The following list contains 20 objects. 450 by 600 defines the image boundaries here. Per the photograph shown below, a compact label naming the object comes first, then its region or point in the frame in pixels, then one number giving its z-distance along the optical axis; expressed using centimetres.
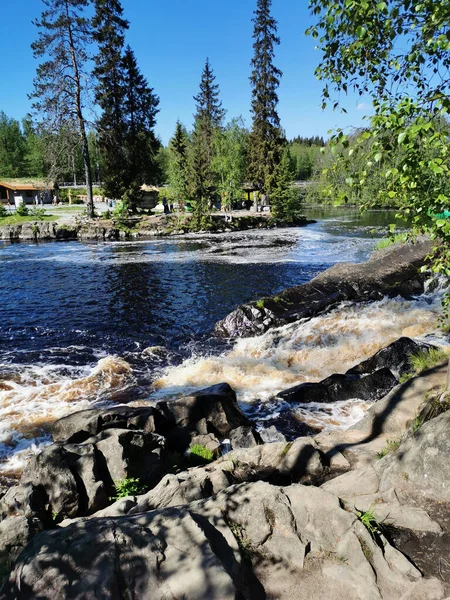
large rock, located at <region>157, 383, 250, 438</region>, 866
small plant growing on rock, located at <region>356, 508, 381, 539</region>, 412
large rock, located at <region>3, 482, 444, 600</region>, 328
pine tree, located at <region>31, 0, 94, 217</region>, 4353
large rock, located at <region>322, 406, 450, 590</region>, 404
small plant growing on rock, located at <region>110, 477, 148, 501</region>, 635
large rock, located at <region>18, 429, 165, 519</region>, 615
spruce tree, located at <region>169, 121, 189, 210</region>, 5284
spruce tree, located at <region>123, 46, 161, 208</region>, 5253
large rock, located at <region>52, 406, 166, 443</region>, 810
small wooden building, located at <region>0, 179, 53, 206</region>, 6669
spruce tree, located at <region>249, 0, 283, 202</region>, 5442
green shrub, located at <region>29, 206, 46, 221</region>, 4962
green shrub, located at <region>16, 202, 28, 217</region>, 5230
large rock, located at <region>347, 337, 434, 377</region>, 1066
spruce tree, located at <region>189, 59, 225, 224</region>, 4869
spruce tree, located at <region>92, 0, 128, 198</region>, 4859
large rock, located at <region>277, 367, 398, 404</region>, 988
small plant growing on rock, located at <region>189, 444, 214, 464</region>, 773
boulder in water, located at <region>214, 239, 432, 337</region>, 1497
